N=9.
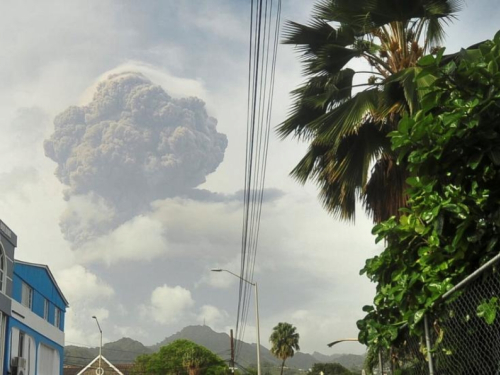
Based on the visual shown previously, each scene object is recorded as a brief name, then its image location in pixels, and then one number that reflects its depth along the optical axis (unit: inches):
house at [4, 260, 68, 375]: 1311.5
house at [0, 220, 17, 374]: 1183.6
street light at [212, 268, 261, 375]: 1318.9
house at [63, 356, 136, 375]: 3031.5
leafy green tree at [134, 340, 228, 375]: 2940.5
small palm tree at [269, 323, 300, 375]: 2957.7
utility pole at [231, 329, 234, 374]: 2311.8
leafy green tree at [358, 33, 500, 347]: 240.1
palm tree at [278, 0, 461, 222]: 474.3
